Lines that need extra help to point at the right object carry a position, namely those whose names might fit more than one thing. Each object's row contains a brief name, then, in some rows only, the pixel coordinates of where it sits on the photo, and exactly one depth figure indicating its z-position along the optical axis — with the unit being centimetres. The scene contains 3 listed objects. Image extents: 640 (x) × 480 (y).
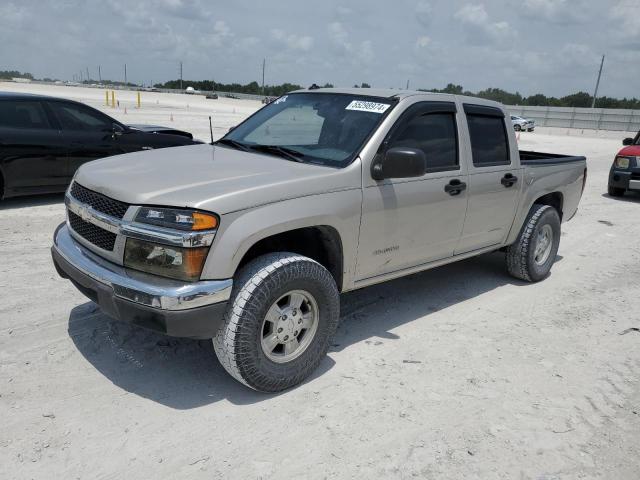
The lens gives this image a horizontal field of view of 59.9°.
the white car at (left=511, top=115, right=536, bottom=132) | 4322
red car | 1122
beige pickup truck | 305
